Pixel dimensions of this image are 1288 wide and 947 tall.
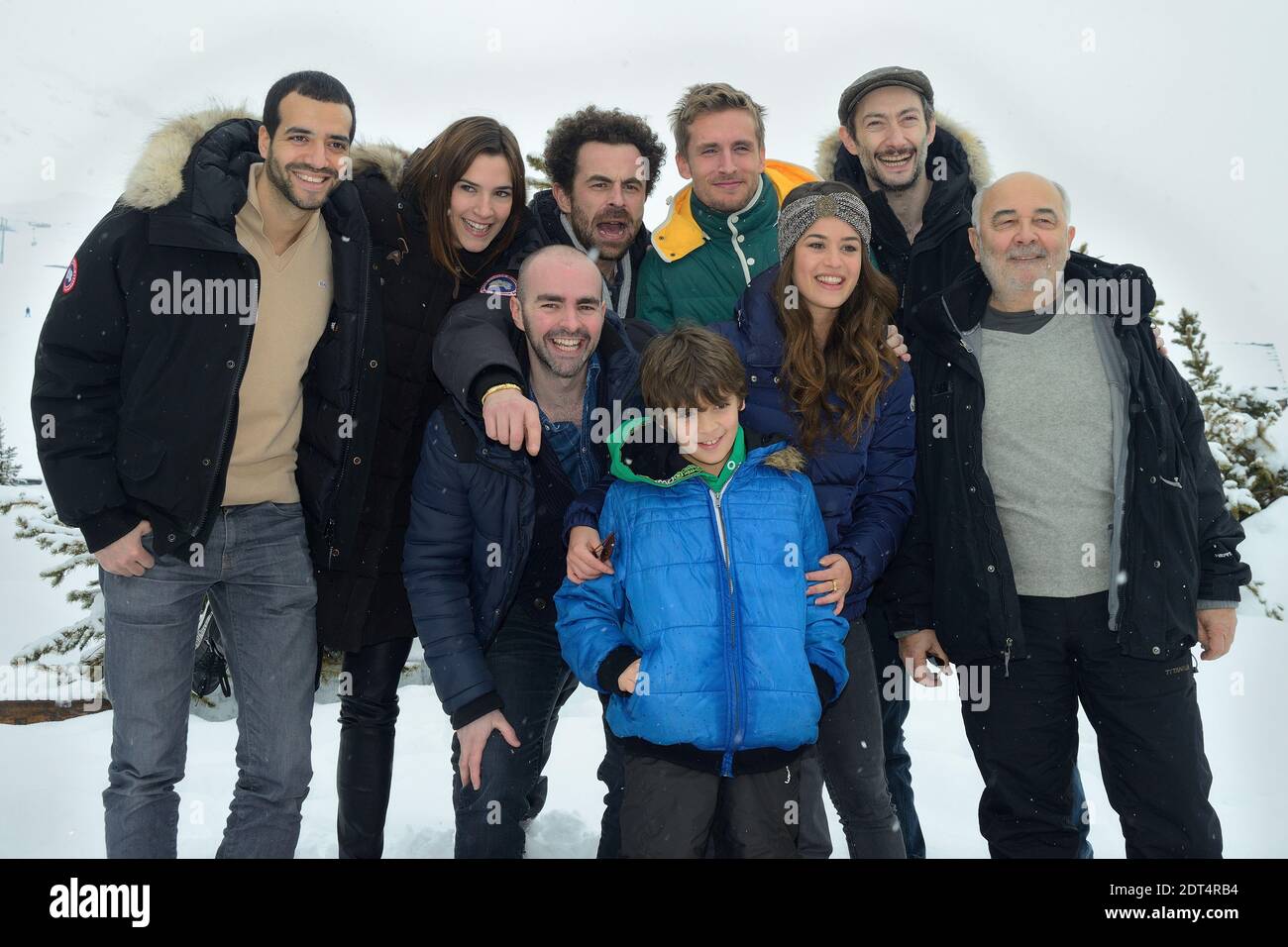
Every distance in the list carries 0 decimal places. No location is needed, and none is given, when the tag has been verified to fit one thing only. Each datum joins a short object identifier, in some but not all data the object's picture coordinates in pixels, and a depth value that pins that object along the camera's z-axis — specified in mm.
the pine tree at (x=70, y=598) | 8156
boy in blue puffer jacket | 3238
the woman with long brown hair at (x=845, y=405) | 3725
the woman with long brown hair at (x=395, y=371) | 4020
